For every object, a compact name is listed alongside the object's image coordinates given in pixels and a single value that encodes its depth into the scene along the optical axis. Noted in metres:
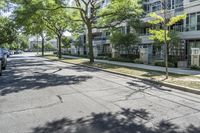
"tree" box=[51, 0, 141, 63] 14.29
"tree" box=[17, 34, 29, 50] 63.16
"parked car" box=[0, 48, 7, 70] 10.71
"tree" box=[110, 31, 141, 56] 17.42
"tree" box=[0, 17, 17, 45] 27.01
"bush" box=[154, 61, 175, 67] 12.37
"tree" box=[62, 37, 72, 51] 35.17
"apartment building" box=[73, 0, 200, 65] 16.27
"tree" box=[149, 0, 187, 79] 8.79
